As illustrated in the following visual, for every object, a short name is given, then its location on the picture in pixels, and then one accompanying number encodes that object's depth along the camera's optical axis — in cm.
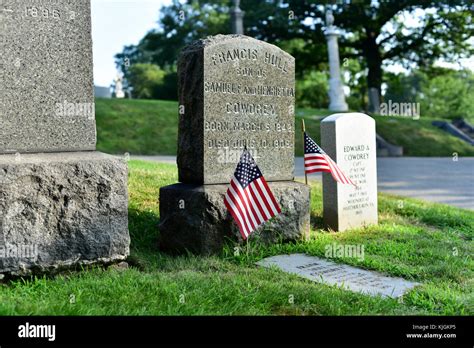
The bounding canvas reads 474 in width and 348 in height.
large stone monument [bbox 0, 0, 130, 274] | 447
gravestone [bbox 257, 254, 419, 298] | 475
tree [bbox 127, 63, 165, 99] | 4649
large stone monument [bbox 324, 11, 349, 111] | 2583
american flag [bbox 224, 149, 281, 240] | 528
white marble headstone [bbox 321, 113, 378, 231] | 730
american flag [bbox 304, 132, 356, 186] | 662
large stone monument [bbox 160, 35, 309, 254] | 570
